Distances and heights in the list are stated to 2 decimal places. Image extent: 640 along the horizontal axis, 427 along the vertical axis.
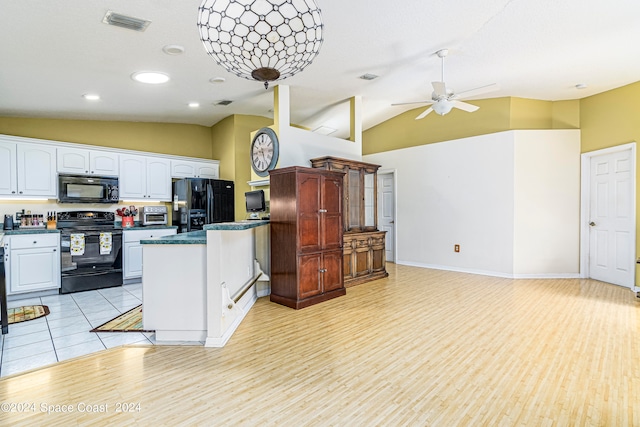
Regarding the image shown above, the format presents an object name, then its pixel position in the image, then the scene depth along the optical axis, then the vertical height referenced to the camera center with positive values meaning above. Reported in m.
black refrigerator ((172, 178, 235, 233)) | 5.38 +0.08
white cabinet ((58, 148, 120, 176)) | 4.66 +0.67
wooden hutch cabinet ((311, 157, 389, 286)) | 4.96 -0.28
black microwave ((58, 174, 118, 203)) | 4.64 +0.27
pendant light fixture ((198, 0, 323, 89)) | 1.30 +0.72
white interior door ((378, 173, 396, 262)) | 7.00 -0.08
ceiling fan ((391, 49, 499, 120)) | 4.04 +1.39
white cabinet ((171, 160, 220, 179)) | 5.69 +0.68
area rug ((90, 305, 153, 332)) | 3.10 -1.14
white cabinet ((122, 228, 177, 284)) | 4.95 -0.73
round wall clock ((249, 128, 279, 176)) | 4.56 +0.80
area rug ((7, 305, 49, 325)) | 3.40 -1.14
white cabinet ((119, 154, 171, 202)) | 5.18 +0.47
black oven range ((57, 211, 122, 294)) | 4.46 -0.60
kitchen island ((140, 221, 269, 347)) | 2.77 -0.68
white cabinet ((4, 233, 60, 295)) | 4.08 -0.69
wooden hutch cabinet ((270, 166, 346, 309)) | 3.83 -0.35
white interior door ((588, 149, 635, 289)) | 4.68 -0.19
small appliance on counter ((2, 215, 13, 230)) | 4.25 -0.19
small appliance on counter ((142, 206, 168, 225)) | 5.30 -0.13
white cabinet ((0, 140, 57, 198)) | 4.24 +0.50
